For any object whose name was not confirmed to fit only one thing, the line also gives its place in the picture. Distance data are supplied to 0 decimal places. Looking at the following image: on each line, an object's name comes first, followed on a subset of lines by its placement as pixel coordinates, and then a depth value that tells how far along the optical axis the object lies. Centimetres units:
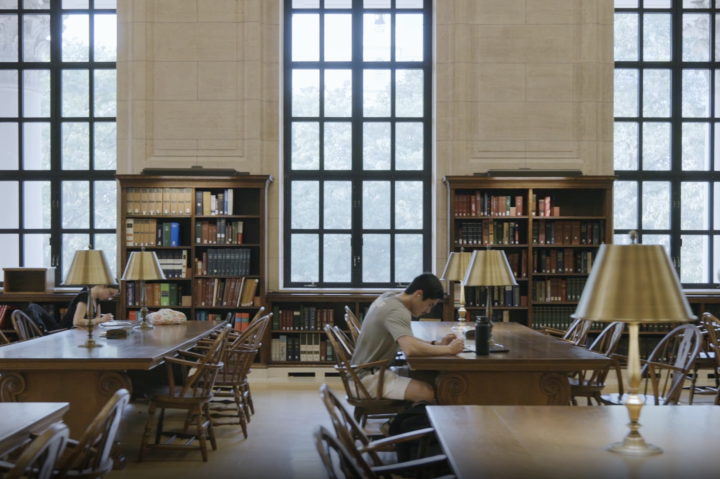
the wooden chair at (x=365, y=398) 439
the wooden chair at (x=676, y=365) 365
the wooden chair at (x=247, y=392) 588
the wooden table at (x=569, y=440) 198
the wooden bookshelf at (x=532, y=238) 792
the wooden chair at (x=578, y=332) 571
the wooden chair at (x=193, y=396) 470
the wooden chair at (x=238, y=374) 543
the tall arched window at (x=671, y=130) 873
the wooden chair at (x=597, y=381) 499
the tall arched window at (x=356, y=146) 871
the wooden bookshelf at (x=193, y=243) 793
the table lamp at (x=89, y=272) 476
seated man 445
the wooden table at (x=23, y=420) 236
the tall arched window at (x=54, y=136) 886
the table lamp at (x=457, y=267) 598
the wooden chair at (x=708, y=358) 554
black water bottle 429
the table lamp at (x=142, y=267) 591
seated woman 644
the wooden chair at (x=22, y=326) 612
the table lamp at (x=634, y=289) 201
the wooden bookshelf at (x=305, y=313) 797
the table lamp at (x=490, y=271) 468
